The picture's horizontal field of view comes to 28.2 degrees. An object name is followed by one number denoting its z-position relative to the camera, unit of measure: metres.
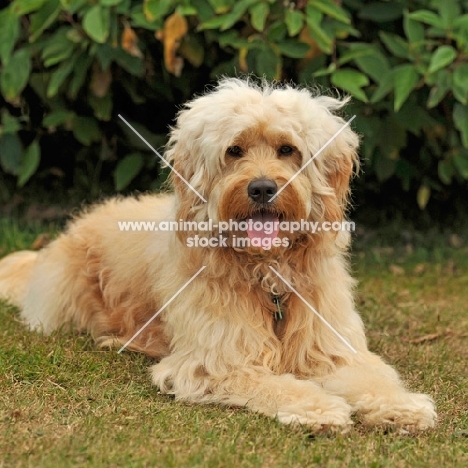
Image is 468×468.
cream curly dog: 4.07
